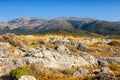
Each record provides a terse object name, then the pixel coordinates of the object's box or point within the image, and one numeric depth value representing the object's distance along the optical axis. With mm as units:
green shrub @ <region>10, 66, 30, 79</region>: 13741
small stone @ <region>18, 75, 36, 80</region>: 13103
